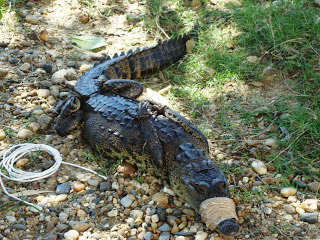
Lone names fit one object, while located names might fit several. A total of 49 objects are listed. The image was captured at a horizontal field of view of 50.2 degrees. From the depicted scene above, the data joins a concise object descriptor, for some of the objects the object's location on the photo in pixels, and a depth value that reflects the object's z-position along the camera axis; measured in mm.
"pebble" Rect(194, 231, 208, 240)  2467
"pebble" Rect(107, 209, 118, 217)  2707
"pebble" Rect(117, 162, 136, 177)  3117
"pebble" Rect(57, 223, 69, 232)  2567
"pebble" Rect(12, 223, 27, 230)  2545
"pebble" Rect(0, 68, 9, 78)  4215
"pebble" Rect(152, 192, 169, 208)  2782
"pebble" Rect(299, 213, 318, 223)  2529
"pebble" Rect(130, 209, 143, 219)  2699
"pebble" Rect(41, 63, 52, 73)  4465
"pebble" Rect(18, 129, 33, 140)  3457
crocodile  2643
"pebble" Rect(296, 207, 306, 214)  2629
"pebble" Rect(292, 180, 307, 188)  2845
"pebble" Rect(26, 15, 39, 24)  5268
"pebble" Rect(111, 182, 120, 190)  2965
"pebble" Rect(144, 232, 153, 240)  2514
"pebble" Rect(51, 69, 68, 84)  4281
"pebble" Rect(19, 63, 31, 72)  4411
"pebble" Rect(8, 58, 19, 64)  4500
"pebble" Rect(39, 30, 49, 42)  4984
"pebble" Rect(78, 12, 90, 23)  5559
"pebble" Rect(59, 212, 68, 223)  2643
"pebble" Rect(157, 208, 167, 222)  2670
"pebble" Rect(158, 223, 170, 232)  2580
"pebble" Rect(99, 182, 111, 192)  2951
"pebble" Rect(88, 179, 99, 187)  3014
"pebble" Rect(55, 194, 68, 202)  2822
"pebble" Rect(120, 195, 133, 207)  2802
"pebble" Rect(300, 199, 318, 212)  2627
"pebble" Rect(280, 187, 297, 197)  2777
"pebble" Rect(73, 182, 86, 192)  2938
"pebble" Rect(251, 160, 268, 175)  3029
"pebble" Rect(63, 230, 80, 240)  2506
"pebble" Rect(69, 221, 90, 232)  2574
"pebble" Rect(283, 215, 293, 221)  2584
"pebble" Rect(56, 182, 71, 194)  2908
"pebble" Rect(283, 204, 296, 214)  2646
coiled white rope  2971
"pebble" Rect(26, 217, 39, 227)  2596
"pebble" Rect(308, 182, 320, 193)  2791
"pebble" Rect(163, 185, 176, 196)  2918
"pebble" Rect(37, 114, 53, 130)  3617
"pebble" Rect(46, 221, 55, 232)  2570
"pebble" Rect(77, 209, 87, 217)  2693
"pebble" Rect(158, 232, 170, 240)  2508
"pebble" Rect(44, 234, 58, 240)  2464
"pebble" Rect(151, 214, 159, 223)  2661
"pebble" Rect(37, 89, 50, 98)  4078
